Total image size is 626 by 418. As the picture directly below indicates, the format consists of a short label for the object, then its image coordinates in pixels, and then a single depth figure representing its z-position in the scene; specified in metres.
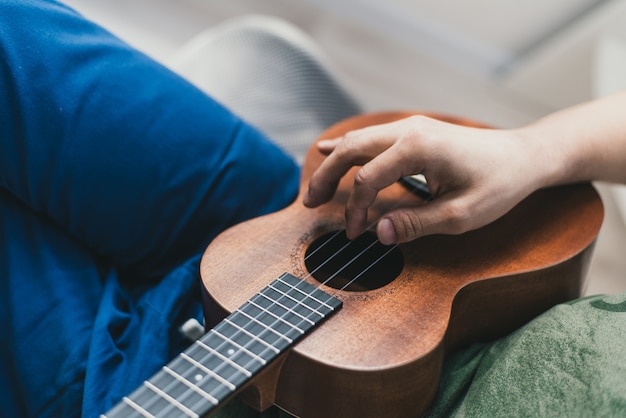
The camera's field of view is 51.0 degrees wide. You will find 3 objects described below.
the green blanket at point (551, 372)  0.52
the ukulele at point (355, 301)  0.51
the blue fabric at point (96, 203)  0.61
